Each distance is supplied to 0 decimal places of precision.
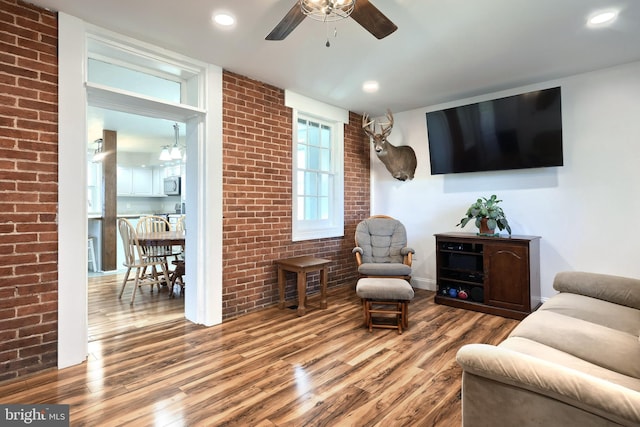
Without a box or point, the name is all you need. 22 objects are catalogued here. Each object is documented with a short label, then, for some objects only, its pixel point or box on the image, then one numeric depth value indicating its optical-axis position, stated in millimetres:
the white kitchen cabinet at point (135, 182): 7625
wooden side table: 3500
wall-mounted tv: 3430
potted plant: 3596
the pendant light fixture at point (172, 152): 5270
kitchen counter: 5940
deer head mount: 4656
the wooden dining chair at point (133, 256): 4062
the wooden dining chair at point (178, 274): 4504
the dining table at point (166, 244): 4047
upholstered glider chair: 3949
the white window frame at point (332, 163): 4020
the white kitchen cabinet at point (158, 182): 8164
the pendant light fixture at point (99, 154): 5879
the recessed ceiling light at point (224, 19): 2342
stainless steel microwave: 7462
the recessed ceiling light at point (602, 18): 2346
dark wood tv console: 3320
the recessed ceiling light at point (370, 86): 3668
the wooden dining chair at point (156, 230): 4406
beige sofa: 1044
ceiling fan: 1825
